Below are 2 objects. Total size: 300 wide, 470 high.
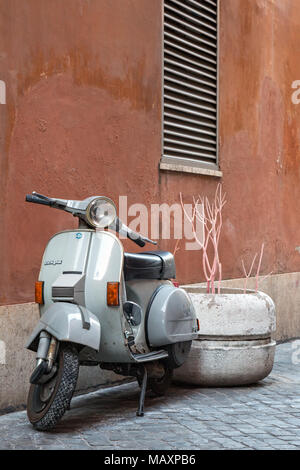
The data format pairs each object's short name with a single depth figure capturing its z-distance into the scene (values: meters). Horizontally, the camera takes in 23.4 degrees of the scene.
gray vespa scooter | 4.29
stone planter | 5.79
